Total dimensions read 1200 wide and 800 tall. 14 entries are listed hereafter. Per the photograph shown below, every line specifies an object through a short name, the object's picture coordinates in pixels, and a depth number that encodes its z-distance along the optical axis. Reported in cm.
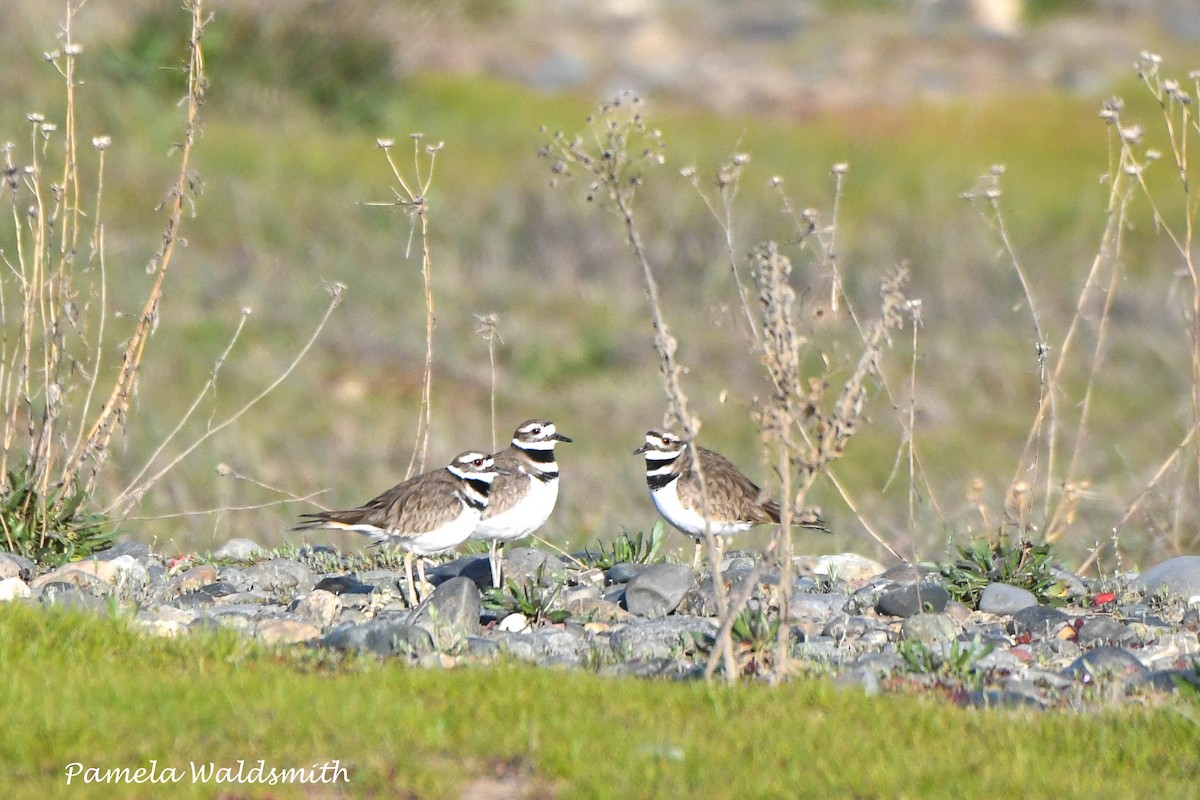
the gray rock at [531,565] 1752
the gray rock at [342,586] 1697
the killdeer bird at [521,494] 1686
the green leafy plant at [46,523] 1739
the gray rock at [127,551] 1858
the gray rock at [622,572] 1734
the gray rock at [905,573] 1797
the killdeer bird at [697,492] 1770
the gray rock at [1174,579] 1706
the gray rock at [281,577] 1731
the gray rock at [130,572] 1658
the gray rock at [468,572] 1748
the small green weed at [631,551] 1805
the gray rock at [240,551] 1898
